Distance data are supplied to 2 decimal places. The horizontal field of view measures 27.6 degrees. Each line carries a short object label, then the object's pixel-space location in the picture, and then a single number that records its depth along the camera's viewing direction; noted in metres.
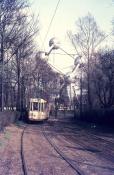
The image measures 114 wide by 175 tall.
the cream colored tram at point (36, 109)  27.79
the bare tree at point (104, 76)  30.28
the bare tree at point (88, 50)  32.92
